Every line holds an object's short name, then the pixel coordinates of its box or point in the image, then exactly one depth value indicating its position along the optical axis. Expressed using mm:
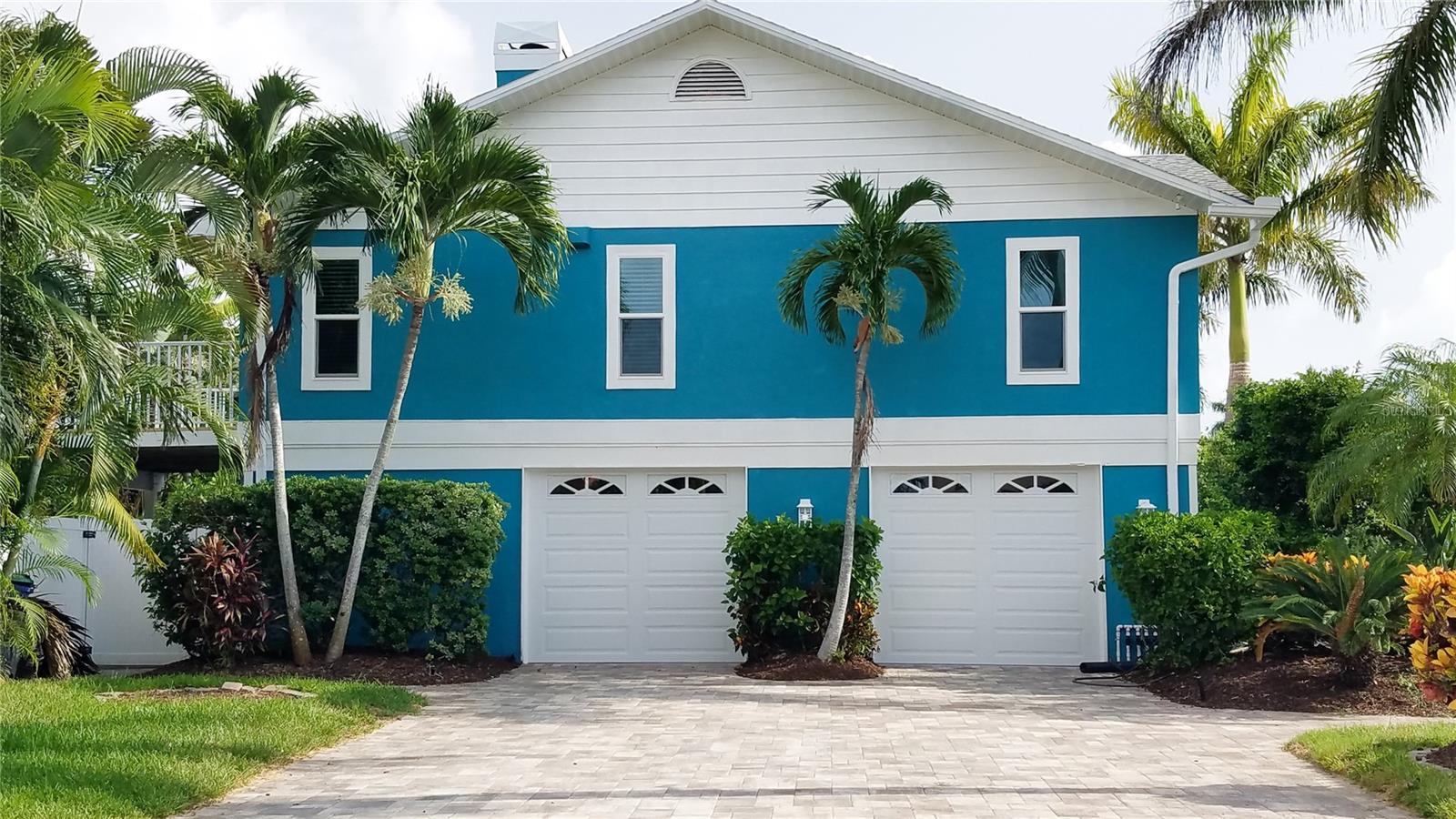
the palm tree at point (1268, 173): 22547
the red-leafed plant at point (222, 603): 12664
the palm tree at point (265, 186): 12680
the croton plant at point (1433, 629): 8352
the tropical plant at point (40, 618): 11055
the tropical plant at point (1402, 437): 12781
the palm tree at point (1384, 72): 10312
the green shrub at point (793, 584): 13688
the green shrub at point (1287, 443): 15383
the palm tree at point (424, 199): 12602
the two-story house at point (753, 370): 14734
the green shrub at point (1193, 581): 12359
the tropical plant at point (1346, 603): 11219
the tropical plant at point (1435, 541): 11797
